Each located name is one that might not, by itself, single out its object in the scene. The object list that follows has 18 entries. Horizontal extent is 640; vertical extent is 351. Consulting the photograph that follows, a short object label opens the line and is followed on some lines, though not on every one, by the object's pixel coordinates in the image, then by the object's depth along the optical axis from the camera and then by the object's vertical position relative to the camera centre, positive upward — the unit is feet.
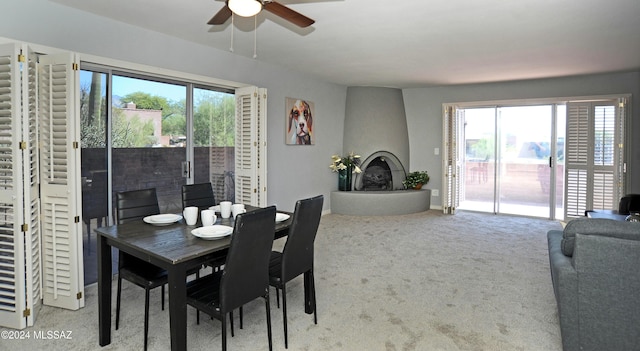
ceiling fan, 6.94 +3.18
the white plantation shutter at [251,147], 15.14 +0.81
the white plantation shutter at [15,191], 8.25 -0.59
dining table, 6.11 -1.50
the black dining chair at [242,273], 6.34 -1.91
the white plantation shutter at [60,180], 9.13 -0.38
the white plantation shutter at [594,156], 18.53 +0.68
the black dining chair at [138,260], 7.71 -2.17
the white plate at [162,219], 8.16 -1.18
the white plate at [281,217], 8.59 -1.17
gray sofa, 6.34 -2.08
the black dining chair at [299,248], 7.72 -1.76
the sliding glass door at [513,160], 20.76 +0.52
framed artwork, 18.38 +2.32
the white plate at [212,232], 7.00 -1.27
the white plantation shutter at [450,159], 22.39 +0.56
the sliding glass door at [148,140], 11.18 +0.90
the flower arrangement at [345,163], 21.96 +0.26
